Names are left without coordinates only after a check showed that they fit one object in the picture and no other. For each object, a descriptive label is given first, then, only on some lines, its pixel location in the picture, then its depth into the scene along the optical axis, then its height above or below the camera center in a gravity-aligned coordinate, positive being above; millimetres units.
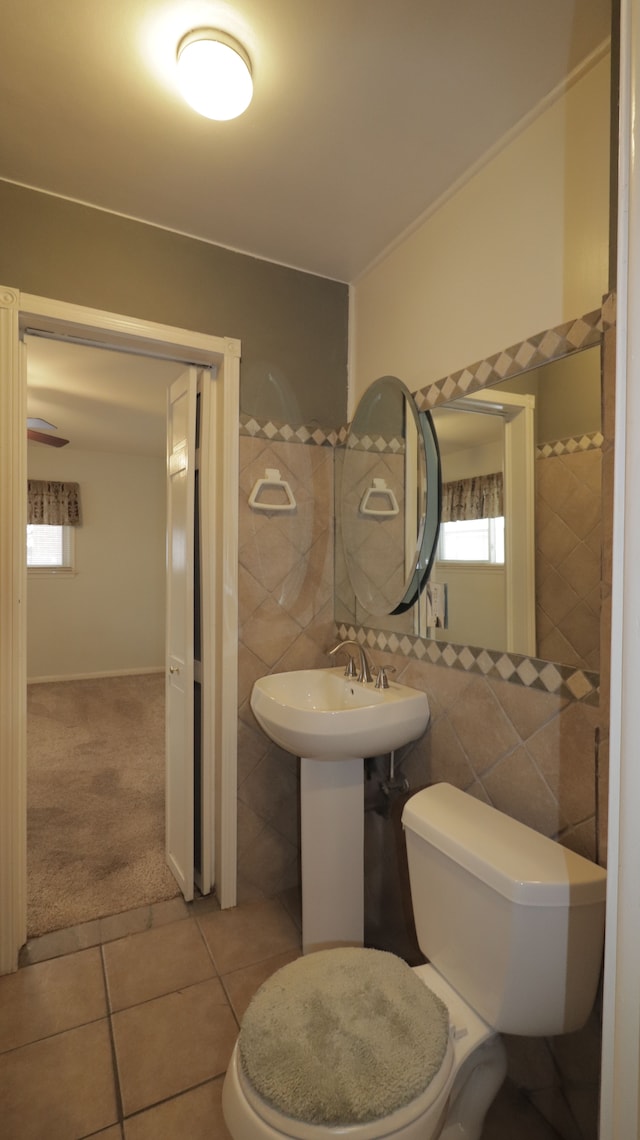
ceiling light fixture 1200 +1124
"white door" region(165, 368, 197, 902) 2084 -249
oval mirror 1775 +241
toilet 880 -843
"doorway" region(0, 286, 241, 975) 1688 +35
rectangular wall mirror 1246 +128
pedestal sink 1633 -811
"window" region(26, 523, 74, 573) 5605 +162
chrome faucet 1855 -363
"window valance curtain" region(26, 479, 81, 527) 5465 +623
